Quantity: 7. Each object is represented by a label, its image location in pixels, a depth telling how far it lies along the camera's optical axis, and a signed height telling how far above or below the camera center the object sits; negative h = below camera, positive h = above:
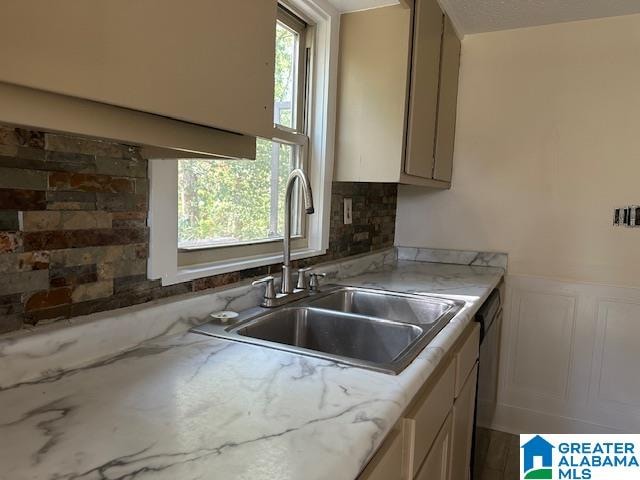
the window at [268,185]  1.14 +0.03
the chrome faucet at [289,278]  1.38 -0.27
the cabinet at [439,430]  0.82 -0.53
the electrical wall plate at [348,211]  2.10 -0.06
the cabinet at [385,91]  1.80 +0.46
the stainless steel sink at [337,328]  1.14 -0.38
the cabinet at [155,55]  0.47 +0.18
